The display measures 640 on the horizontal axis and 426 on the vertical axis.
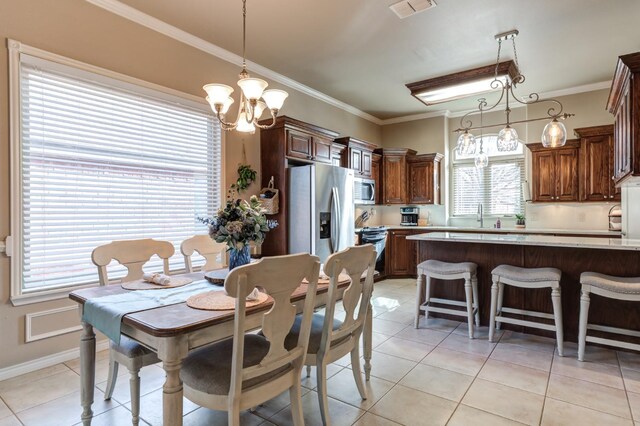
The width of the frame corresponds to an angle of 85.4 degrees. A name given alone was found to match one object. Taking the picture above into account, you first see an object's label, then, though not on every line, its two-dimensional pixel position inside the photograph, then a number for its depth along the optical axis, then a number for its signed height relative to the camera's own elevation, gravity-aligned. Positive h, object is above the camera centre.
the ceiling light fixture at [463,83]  3.94 +1.56
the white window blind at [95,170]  2.67 +0.39
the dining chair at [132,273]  1.85 -0.42
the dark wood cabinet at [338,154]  5.09 +0.87
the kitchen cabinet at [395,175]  6.43 +0.69
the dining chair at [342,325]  1.83 -0.68
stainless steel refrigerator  4.15 +0.04
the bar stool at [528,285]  2.90 -0.64
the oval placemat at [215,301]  1.65 -0.45
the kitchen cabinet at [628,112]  2.65 +0.81
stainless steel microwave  5.82 +0.37
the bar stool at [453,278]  3.28 -0.69
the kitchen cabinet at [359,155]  5.48 +0.96
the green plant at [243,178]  4.06 +0.41
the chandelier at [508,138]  2.94 +0.66
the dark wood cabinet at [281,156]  4.21 +0.71
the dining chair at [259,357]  1.40 -0.70
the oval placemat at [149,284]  2.11 -0.45
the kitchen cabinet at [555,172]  5.08 +0.59
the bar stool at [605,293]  2.62 -0.63
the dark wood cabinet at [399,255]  6.10 -0.76
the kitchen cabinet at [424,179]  6.27 +0.61
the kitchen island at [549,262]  2.99 -0.49
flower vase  2.19 -0.28
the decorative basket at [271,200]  4.17 +0.15
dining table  1.41 -0.52
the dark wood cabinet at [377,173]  6.33 +0.73
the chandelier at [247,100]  2.19 +0.75
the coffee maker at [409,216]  6.48 -0.08
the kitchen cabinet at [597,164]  4.75 +0.66
